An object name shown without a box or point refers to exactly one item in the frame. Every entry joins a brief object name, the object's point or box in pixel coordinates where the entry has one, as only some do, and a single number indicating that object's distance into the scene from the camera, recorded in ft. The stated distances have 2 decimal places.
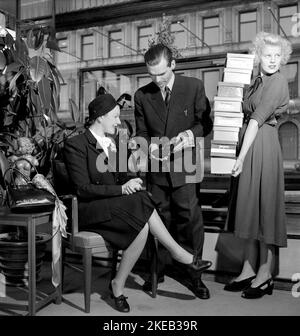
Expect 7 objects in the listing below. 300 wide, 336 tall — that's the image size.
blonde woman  8.22
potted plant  9.63
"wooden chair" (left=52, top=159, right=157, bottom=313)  7.80
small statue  8.71
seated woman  7.96
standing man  8.71
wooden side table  7.25
